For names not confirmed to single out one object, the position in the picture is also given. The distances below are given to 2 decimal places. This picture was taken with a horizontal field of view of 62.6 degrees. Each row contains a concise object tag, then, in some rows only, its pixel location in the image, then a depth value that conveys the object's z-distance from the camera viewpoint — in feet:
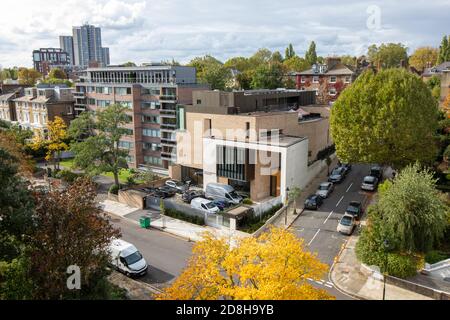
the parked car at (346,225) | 101.95
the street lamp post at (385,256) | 73.87
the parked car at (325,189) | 129.55
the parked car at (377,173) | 145.97
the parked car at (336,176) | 145.33
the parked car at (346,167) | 156.25
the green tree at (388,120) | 111.14
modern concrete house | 128.98
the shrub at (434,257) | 82.12
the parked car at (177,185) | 145.96
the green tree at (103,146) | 140.26
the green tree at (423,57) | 384.66
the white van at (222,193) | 129.59
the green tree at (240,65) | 401.90
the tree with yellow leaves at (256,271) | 48.32
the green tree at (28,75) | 439.96
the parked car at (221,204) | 122.17
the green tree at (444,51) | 291.99
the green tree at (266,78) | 257.34
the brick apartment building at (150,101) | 173.99
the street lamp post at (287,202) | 111.51
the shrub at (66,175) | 163.84
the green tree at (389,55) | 370.32
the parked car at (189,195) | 133.18
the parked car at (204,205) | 118.60
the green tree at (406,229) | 78.07
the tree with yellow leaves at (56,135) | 177.27
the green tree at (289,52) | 443.32
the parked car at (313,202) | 120.06
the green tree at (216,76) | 252.21
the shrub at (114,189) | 144.25
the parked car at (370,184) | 134.58
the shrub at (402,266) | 77.47
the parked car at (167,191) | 142.00
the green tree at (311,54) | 400.49
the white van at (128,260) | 84.12
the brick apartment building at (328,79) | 255.29
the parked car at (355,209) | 110.01
